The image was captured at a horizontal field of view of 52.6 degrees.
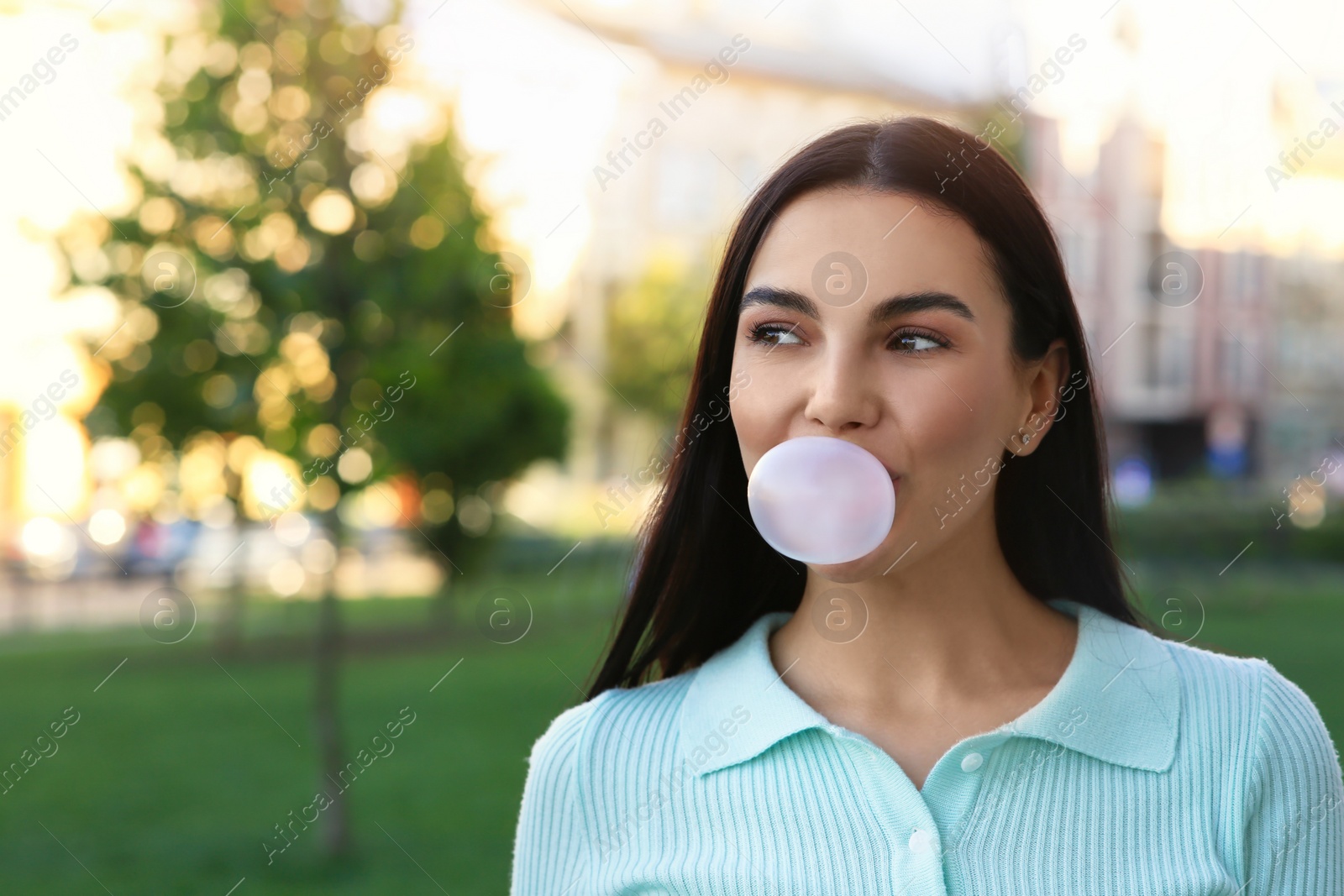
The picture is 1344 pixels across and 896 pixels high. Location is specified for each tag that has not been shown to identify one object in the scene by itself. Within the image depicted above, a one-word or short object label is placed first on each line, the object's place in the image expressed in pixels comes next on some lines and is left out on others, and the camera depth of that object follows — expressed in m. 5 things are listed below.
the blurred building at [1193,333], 32.50
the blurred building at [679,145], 29.42
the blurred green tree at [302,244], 6.57
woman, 1.84
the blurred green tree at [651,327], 27.97
